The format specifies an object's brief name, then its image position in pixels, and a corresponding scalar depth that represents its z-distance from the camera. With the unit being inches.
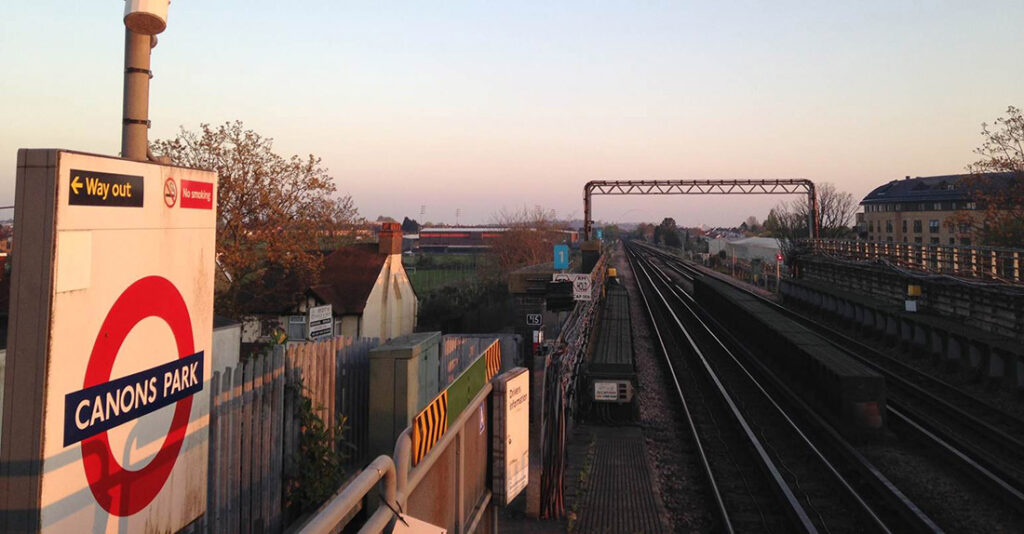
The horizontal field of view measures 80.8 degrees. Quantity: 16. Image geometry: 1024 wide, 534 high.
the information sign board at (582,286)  673.6
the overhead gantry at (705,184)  1872.5
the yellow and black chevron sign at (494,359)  269.0
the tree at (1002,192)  1127.6
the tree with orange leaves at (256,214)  799.1
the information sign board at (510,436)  215.9
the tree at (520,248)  2348.7
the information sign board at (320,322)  515.2
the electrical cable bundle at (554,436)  318.3
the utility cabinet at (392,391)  288.4
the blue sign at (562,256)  1002.1
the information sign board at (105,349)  108.3
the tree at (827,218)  3201.3
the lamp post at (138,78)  158.9
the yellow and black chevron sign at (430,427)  124.5
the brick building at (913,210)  3043.8
